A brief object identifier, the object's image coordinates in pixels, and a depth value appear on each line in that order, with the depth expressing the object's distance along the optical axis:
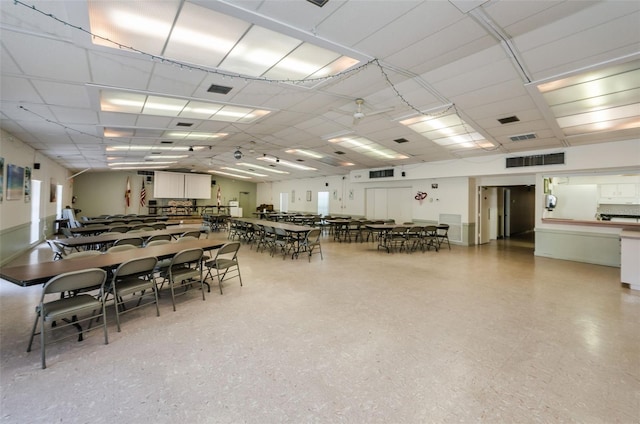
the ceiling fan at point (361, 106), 5.20
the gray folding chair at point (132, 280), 3.10
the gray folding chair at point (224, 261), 4.21
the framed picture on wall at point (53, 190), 9.55
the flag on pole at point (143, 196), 16.64
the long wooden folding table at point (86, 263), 2.58
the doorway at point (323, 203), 15.58
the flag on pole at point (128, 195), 16.11
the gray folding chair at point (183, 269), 3.65
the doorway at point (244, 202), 21.12
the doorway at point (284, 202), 18.77
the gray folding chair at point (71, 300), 2.47
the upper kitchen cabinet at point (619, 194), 7.66
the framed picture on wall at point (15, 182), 5.64
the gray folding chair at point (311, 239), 6.68
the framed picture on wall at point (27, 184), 6.64
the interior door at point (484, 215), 9.91
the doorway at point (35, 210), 7.69
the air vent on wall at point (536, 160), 7.07
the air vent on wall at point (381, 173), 11.30
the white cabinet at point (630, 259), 4.62
